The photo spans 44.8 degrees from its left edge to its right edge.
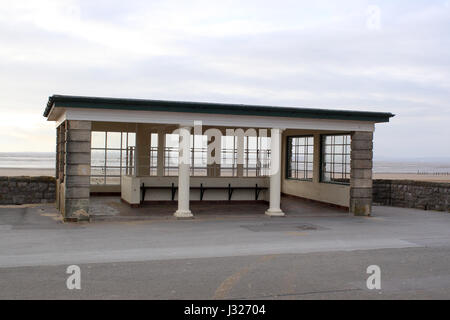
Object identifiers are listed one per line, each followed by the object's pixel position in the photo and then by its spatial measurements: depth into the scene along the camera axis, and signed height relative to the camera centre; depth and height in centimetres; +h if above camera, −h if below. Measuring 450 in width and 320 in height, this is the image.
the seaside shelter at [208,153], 1480 +20
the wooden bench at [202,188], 1949 -112
